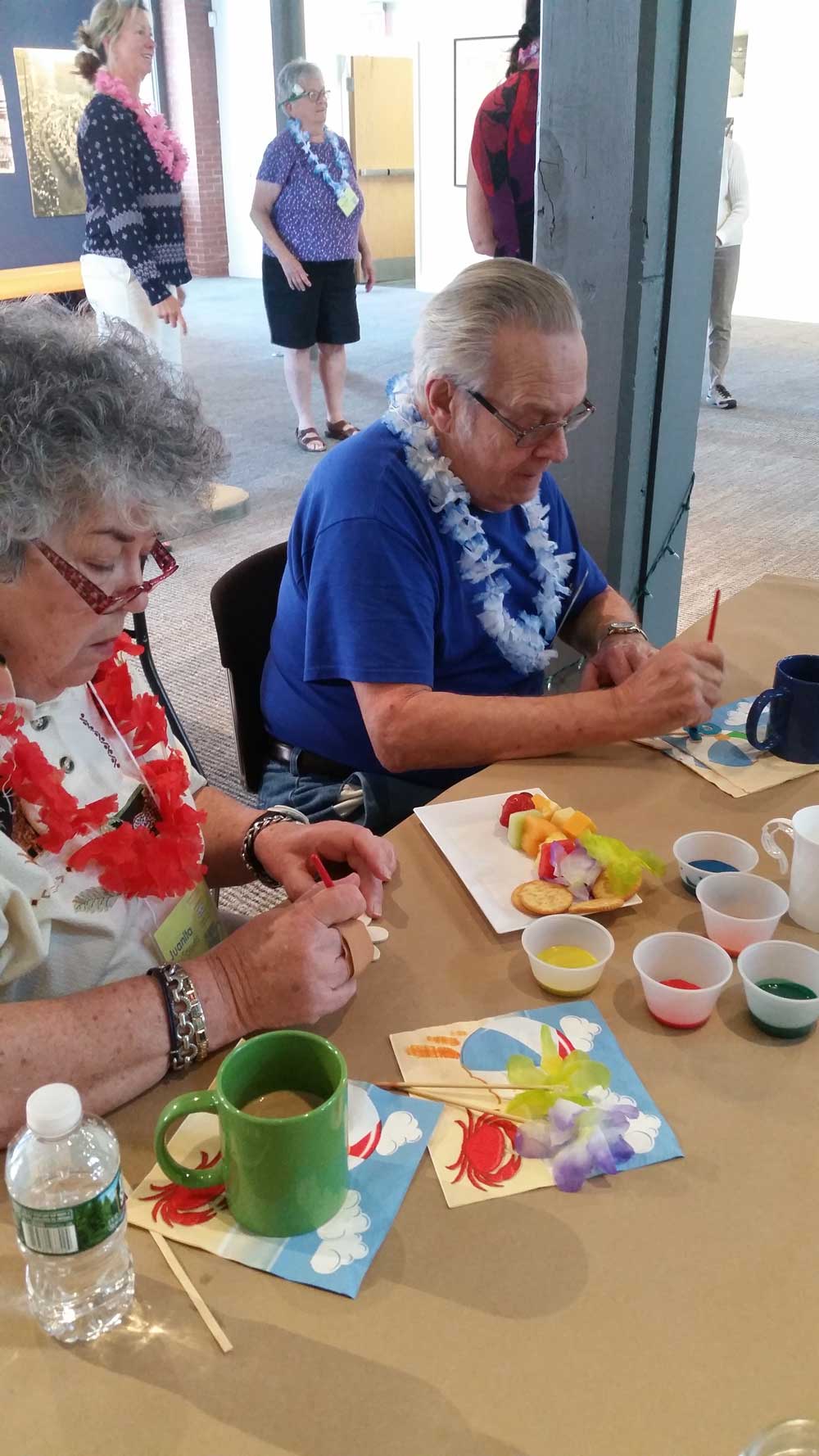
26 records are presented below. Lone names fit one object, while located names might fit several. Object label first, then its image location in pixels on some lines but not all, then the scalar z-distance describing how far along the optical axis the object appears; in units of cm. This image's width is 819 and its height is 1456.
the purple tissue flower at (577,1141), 87
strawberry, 134
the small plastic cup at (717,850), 124
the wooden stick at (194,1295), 75
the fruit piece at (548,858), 123
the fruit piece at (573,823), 126
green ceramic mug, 78
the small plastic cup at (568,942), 106
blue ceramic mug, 148
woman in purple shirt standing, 520
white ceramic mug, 114
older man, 153
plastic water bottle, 71
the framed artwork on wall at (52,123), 865
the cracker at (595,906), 117
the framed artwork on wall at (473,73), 957
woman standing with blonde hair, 414
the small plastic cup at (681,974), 101
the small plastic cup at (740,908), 111
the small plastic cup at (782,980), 100
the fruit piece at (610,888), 119
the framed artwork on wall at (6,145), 862
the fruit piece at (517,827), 129
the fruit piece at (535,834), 127
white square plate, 119
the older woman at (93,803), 96
